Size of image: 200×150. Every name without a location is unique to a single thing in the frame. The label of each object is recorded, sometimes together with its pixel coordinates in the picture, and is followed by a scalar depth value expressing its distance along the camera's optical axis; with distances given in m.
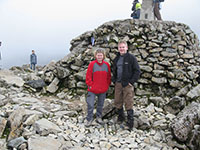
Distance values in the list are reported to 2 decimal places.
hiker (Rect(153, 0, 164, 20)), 10.51
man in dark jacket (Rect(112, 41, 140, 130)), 5.42
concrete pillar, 10.43
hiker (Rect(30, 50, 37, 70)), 17.46
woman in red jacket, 5.70
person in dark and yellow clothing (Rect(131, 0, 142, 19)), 11.52
